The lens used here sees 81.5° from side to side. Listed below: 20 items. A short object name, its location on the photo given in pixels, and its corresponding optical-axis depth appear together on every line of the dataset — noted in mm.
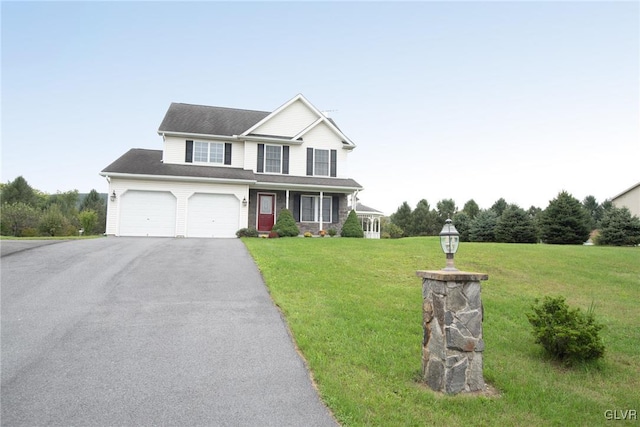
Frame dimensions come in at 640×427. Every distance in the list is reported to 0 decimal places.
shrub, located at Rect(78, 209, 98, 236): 23270
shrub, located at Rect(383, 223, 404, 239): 40625
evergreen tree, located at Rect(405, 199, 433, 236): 44981
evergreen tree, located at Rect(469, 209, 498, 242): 24859
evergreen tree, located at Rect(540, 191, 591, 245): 21906
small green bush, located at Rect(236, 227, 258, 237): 20469
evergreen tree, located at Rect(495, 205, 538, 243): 23000
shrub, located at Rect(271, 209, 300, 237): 20984
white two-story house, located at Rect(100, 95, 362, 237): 19953
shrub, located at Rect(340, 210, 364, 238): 22062
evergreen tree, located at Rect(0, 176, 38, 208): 51562
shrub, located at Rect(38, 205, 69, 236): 25656
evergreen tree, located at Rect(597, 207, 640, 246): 20750
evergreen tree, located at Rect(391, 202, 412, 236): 46844
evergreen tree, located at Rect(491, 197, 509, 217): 40556
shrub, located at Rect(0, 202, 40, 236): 29203
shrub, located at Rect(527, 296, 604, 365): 5234
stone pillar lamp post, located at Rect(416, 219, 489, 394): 4352
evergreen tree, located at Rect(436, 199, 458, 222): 47125
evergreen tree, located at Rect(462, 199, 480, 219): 42381
